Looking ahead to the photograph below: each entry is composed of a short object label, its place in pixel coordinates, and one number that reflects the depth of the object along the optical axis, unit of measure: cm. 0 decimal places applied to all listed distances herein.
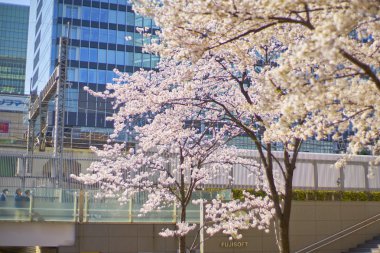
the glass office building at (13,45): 11975
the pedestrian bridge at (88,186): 1995
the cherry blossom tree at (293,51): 720
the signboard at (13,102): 5904
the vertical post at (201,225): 2017
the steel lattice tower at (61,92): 2710
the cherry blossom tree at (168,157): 1658
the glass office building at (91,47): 6234
